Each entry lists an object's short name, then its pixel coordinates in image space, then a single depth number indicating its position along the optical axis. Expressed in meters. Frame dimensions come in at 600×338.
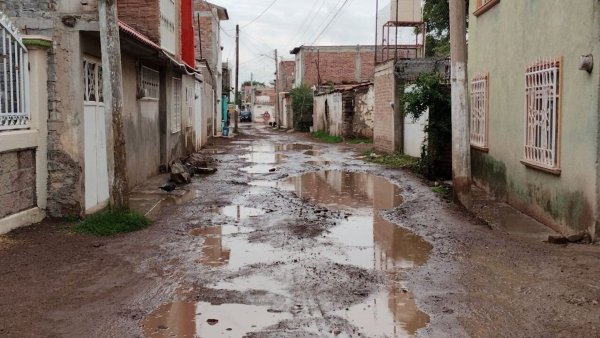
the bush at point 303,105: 46.09
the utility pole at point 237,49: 47.62
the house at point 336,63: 52.31
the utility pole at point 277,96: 59.08
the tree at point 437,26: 29.53
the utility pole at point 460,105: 10.11
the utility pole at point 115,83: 8.30
